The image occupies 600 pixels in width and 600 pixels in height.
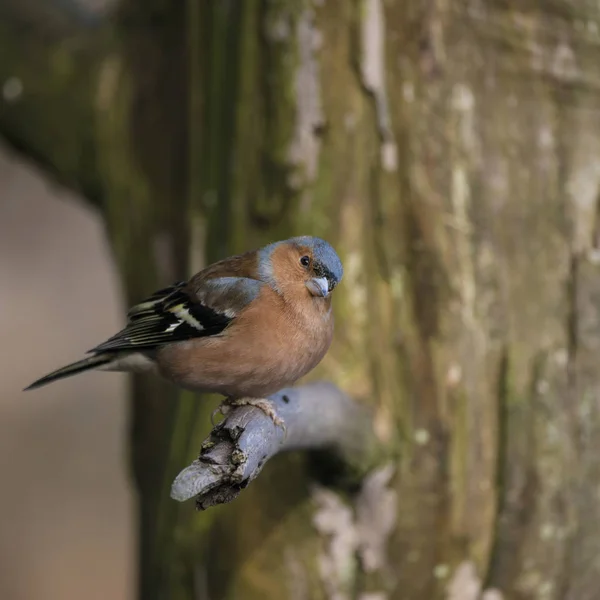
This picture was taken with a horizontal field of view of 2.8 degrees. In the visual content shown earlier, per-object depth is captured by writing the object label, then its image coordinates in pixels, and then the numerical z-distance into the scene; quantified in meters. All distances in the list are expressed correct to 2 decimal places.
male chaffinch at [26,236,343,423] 5.67
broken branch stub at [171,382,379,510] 5.59
